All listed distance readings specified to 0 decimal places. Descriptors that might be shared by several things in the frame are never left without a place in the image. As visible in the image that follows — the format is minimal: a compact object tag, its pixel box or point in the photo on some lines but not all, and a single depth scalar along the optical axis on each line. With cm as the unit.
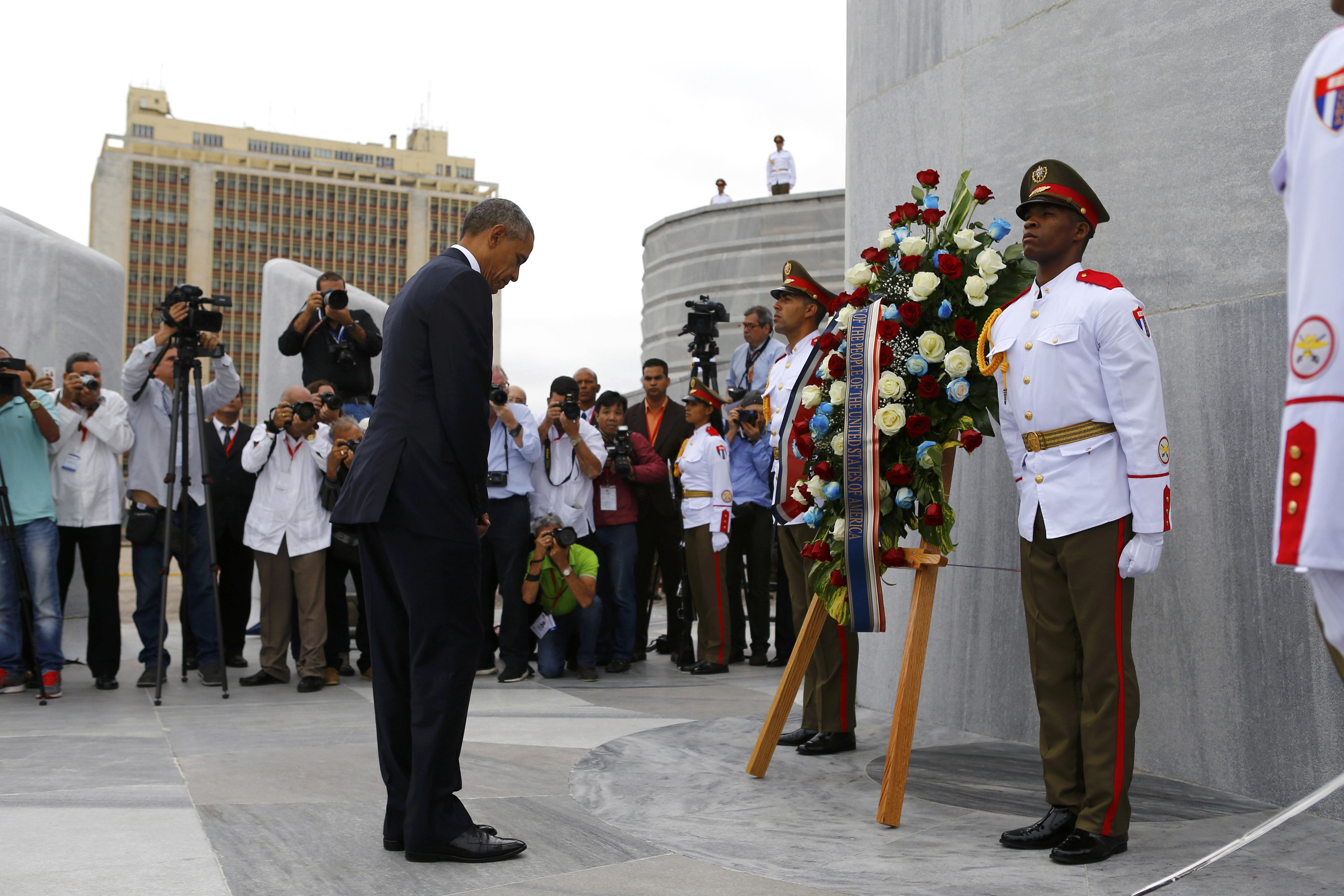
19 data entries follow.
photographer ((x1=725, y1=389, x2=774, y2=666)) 773
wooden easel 355
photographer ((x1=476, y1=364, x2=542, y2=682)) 695
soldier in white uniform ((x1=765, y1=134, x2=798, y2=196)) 1980
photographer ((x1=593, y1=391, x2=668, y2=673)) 740
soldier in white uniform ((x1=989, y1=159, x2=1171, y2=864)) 325
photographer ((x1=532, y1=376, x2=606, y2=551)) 719
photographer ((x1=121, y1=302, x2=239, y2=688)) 655
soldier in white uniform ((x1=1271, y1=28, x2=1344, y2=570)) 148
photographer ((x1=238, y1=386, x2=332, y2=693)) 664
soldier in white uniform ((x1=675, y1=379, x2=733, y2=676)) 727
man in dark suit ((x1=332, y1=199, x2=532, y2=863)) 313
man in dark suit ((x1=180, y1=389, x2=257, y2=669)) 726
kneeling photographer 684
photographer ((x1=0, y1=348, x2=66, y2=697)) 617
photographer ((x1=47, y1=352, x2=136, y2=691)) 643
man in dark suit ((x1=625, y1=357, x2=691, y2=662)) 797
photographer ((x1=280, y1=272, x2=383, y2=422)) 772
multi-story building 11519
